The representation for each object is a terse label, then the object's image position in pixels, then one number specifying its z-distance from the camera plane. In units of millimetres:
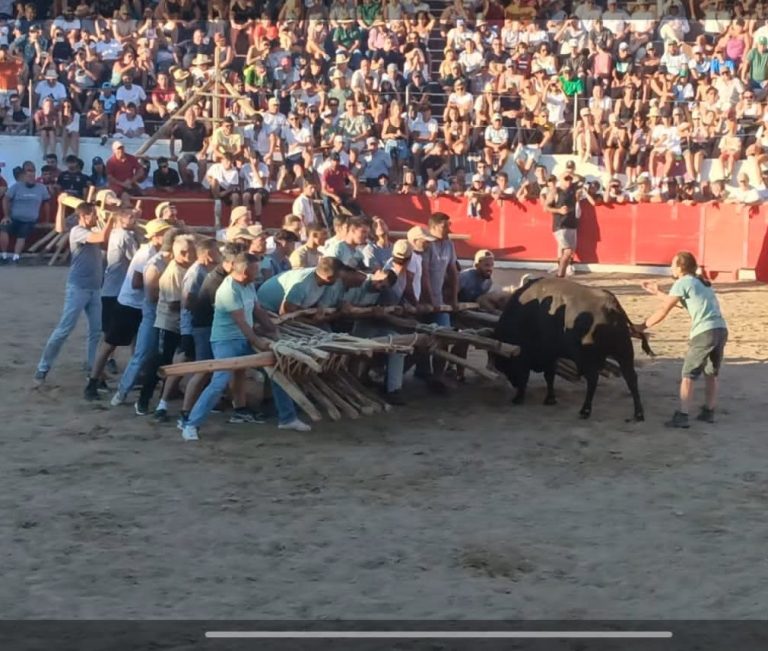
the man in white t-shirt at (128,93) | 23938
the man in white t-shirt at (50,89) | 23828
